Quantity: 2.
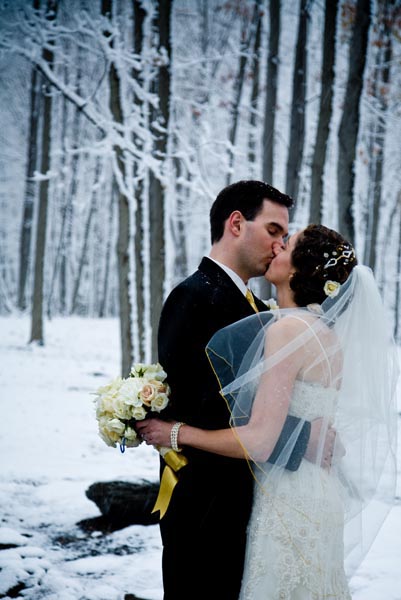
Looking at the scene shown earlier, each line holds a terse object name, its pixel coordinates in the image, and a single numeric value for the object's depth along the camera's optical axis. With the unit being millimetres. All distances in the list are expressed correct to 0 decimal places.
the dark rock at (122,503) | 4645
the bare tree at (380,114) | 11047
